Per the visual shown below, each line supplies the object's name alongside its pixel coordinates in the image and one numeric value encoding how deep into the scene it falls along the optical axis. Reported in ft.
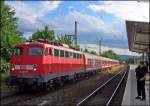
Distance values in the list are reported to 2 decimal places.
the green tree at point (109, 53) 296.84
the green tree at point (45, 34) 101.28
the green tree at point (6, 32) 58.95
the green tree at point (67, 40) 108.66
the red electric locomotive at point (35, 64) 36.99
